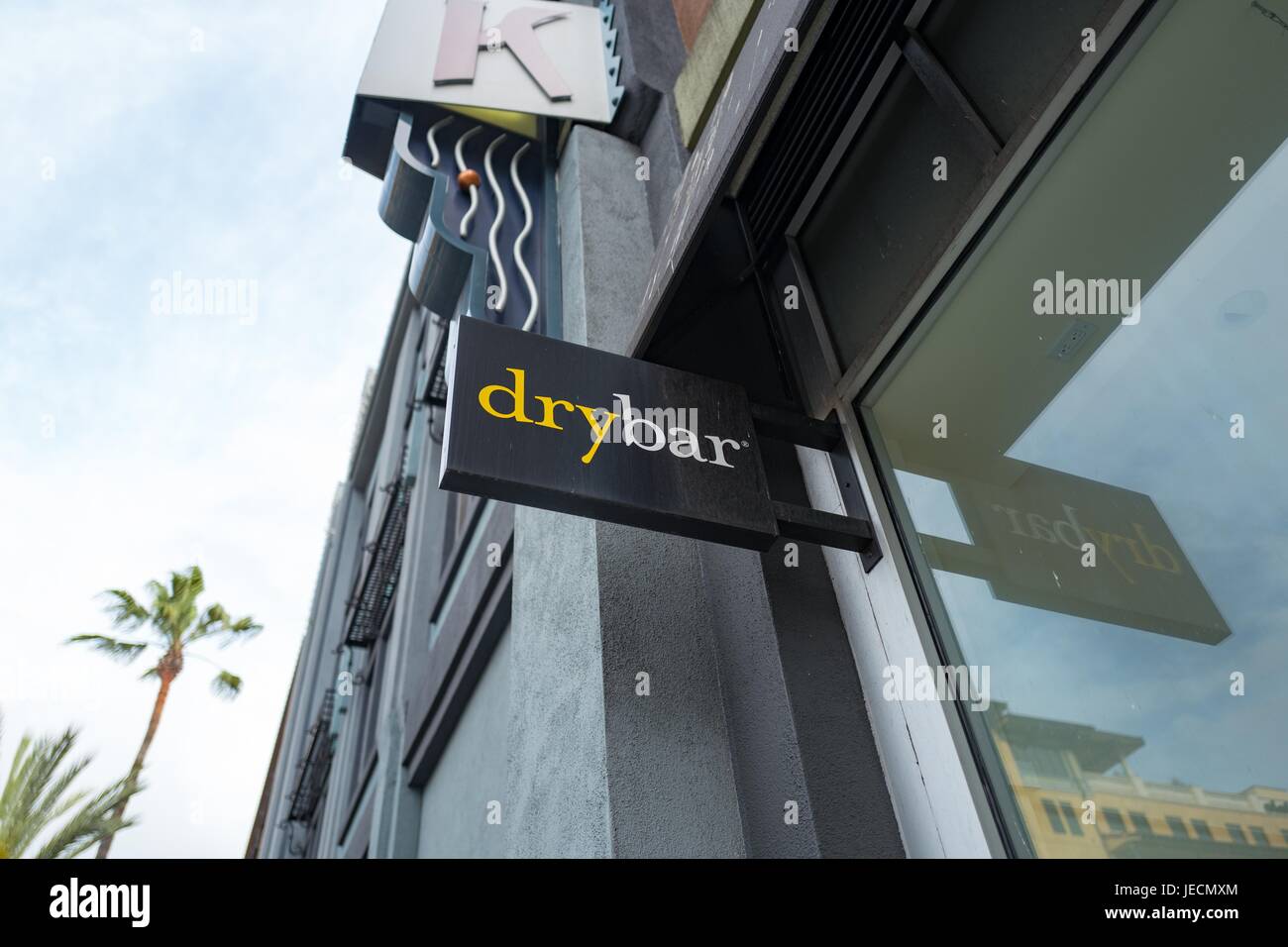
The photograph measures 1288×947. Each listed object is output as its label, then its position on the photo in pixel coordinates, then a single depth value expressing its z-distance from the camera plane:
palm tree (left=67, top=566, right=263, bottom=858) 24.41
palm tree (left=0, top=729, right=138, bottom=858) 13.66
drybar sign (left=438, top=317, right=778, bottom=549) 2.77
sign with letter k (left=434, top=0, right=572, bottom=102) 6.74
